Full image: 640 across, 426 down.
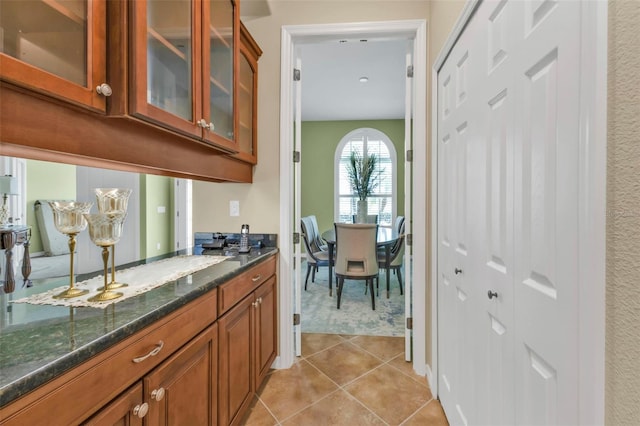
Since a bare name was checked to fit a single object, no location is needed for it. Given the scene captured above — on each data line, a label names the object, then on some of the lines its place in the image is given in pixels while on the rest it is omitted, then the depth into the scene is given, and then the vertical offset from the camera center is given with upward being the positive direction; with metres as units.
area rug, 3.01 -1.13
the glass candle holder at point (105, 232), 1.04 -0.07
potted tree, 6.23 +0.73
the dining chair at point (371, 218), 5.91 -0.15
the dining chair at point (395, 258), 3.93 -0.62
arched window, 6.43 +0.71
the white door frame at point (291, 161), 2.19 +0.38
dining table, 3.82 -0.41
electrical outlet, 2.34 +0.02
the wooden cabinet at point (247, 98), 2.02 +0.78
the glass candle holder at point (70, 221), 1.03 -0.04
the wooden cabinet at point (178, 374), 0.68 -0.50
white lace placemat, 1.00 -0.29
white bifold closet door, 0.73 -0.01
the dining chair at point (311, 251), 4.13 -0.58
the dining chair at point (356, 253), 3.44 -0.49
